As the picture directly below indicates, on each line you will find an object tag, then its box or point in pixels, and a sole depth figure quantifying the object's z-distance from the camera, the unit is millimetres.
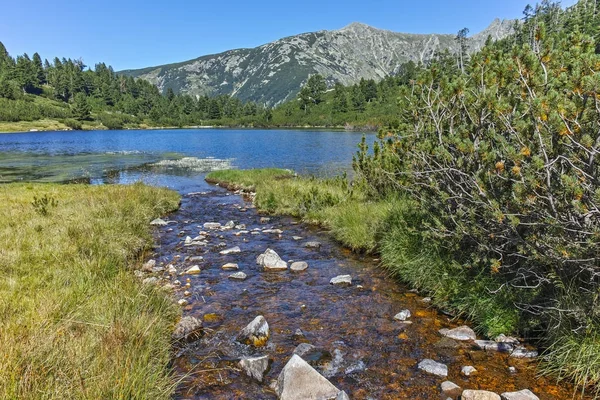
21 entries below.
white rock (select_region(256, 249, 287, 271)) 11586
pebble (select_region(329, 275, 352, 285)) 10328
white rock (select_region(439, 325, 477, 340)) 7316
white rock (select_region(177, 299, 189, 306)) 8856
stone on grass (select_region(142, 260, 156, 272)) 11273
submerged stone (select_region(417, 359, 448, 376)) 6219
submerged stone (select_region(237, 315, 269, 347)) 7246
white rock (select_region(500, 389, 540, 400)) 5319
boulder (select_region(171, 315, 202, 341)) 7262
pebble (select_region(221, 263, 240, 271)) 11554
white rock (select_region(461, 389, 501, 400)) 5336
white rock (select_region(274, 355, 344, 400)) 5564
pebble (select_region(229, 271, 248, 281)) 10718
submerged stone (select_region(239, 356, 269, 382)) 6145
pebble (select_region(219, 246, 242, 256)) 13148
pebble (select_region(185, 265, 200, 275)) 11148
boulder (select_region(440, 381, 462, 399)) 5637
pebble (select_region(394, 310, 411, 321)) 8250
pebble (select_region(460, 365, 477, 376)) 6164
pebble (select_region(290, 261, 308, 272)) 11484
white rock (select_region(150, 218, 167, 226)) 17298
